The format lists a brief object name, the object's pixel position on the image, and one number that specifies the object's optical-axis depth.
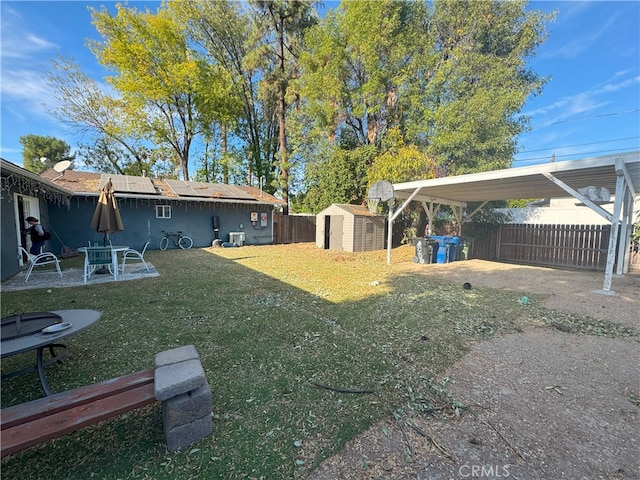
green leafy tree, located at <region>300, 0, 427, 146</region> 13.06
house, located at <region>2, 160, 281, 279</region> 7.00
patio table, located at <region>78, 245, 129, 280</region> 6.03
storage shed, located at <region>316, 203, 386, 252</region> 11.83
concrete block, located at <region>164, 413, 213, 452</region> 1.72
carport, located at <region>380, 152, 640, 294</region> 5.61
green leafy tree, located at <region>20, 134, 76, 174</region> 23.88
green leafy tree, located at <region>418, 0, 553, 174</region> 11.78
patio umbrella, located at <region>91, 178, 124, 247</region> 6.05
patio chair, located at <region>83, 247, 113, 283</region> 5.87
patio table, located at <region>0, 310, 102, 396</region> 1.94
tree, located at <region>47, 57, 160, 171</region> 15.49
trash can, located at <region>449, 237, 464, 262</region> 9.95
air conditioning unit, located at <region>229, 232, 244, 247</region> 13.55
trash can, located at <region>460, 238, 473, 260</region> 10.76
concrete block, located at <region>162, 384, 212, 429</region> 1.71
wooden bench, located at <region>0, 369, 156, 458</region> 1.37
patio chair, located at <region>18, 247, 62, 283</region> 5.75
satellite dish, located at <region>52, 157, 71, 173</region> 10.23
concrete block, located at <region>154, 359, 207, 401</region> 1.66
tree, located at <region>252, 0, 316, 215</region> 15.74
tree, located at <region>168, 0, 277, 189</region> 17.93
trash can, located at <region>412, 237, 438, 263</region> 9.57
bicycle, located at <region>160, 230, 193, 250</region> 11.94
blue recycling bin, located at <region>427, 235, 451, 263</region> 9.77
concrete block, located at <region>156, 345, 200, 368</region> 1.96
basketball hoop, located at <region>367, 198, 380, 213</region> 12.76
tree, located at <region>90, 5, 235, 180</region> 15.85
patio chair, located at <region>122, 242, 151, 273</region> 9.15
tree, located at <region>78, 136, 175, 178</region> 19.61
